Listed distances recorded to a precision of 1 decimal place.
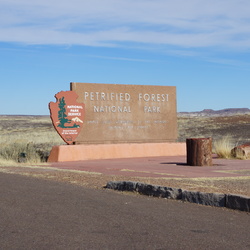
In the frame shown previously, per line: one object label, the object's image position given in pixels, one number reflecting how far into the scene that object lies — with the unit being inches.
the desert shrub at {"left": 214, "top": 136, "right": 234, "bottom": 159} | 930.4
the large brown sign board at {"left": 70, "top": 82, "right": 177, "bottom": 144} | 958.4
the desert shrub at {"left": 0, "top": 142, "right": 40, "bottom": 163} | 897.9
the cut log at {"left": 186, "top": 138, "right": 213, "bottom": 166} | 750.5
